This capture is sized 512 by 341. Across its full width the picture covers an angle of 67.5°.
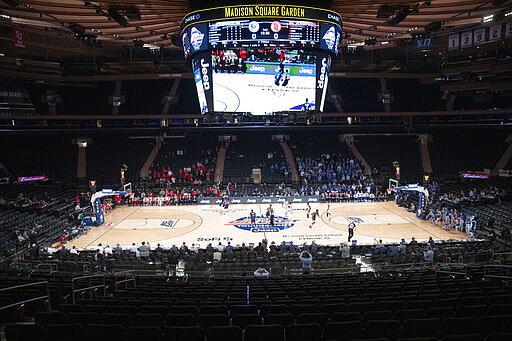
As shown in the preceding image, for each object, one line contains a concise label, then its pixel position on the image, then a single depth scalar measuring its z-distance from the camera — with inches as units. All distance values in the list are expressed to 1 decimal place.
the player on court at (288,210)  1259.8
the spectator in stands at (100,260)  640.1
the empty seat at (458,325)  206.7
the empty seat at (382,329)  206.2
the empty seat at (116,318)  231.5
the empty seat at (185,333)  199.6
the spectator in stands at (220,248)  778.5
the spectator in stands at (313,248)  759.5
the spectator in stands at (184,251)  738.4
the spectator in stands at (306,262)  588.7
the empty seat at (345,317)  239.1
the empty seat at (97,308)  263.4
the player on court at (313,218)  1119.6
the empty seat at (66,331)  197.2
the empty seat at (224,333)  201.6
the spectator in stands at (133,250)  770.8
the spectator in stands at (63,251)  744.1
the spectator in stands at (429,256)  642.8
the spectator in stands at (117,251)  759.0
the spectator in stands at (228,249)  758.7
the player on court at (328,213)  1220.0
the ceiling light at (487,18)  845.8
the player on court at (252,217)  1134.4
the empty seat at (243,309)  273.4
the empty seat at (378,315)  243.0
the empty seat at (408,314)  241.9
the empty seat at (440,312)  241.7
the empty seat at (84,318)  231.4
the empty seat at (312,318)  240.8
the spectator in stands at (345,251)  724.0
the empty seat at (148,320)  225.6
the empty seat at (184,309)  265.6
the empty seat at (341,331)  205.3
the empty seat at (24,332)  192.9
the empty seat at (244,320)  241.4
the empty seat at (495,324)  201.9
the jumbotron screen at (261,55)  649.6
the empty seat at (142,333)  197.6
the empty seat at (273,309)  275.7
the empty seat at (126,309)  264.2
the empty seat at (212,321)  235.0
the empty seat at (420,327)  207.3
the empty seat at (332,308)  272.8
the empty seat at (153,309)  265.2
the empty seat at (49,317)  231.5
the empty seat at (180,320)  229.1
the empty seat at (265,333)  207.3
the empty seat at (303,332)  207.0
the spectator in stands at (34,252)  737.0
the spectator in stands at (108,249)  835.4
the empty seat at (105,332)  198.2
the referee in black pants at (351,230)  918.0
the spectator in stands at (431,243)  747.8
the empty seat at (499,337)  172.7
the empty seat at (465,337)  172.2
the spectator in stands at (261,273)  563.8
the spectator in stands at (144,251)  733.0
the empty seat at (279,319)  239.5
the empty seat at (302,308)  275.4
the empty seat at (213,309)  271.0
